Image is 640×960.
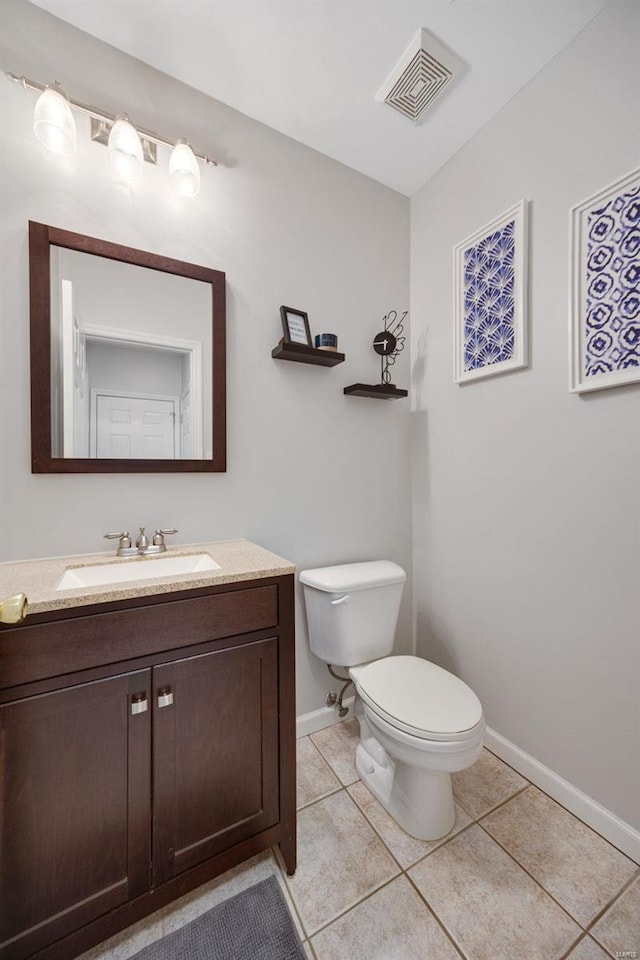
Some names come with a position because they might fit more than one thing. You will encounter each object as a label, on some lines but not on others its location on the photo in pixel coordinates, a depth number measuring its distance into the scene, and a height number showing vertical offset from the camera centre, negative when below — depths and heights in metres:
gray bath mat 0.95 -1.17
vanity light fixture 1.15 +1.13
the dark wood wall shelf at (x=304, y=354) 1.53 +0.53
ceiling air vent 1.32 +1.51
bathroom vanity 0.83 -0.65
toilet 1.15 -0.73
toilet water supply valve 1.79 -1.03
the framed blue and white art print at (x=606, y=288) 1.16 +0.62
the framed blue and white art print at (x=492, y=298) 1.47 +0.77
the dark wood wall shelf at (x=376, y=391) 1.73 +0.42
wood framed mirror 1.22 +0.44
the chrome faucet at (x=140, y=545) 1.29 -0.22
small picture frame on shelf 1.58 +0.67
